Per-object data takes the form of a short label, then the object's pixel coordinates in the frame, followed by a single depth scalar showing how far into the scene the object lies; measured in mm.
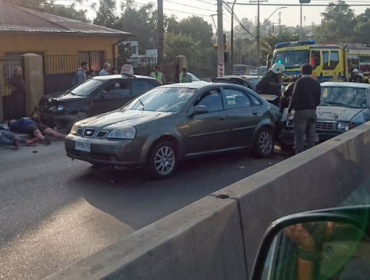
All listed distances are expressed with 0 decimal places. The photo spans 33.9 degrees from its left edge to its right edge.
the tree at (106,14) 66438
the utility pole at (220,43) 28234
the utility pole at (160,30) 25984
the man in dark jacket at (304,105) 10719
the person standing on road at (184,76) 23303
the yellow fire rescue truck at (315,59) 24500
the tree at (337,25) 88000
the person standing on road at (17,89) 16516
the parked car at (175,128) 9156
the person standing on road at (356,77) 24156
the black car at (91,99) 15008
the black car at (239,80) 17608
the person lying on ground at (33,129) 13688
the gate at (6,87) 17636
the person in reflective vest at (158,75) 21991
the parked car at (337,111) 11633
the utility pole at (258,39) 47922
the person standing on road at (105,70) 19453
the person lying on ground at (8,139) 12836
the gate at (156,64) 26391
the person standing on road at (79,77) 18905
